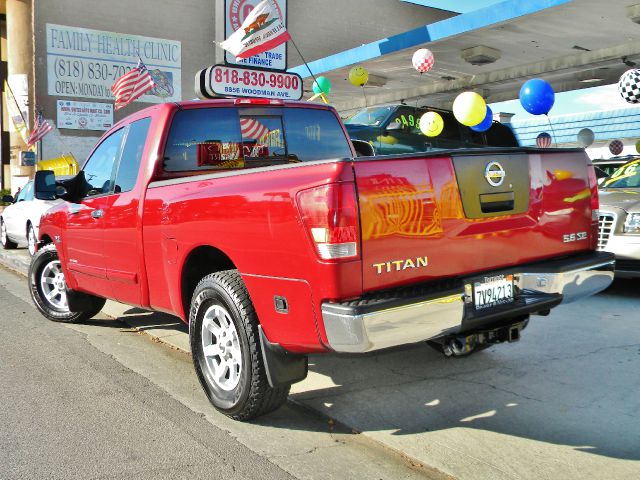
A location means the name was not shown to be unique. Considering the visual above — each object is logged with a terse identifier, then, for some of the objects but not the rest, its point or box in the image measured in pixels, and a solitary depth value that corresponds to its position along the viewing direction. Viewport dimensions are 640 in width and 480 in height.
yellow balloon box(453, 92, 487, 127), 12.20
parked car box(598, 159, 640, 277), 6.84
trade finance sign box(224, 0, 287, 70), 11.24
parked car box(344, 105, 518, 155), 12.85
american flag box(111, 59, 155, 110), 15.51
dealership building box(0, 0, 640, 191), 13.55
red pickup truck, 3.09
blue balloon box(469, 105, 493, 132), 13.74
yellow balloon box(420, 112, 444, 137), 13.27
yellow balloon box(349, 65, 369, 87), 16.47
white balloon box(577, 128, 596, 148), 22.91
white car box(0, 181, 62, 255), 11.85
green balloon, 16.53
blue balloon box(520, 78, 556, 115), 12.73
